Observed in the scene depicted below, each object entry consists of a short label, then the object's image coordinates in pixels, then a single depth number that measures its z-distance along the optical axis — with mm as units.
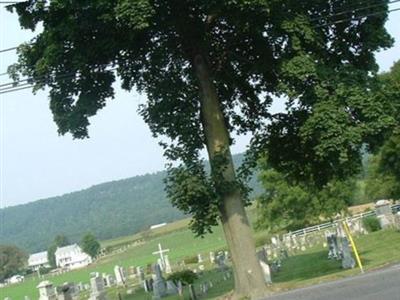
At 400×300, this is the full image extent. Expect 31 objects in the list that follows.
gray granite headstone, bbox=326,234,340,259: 27172
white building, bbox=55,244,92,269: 155475
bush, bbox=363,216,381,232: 42469
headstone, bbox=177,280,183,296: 25062
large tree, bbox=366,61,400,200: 18967
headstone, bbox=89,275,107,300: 28156
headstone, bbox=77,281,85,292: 51044
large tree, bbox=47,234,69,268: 167000
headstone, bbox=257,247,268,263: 25881
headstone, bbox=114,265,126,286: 45175
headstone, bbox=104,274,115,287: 46041
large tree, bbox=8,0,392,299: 18203
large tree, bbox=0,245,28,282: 140250
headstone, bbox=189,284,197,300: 23484
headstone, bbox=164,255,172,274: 47634
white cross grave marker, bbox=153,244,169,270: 49809
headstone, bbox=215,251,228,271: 36125
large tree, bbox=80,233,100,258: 150625
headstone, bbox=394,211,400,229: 35219
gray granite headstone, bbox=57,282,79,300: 26023
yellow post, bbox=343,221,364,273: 19442
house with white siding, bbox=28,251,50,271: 170938
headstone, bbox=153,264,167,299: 27619
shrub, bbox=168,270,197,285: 24859
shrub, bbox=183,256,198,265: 59356
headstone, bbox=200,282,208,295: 25806
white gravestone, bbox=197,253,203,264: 57431
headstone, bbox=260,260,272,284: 22419
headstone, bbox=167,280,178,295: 27531
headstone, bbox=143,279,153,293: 31956
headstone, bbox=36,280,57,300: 27344
